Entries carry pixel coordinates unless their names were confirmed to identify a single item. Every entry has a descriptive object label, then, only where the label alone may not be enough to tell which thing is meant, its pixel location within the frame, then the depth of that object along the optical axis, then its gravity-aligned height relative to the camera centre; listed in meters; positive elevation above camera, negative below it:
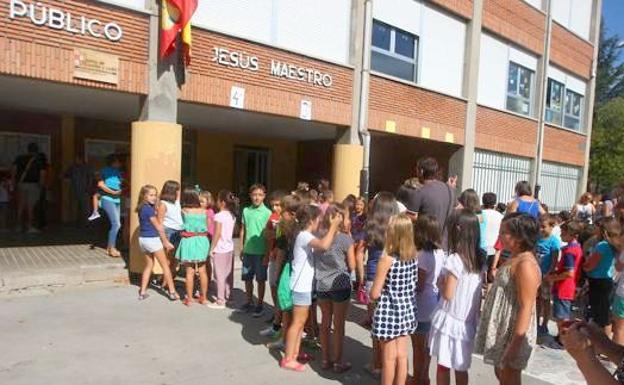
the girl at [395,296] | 3.61 -0.94
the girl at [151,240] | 6.35 -1.06
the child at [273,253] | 5.18 -0.98
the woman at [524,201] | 7.08 -0.38
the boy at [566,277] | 5.39 -1.10
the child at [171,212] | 6.43 -0.71
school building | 6.78 +1.36
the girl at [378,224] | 4.47 -0.52
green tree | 27.73 +1.94
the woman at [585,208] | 10.95 -0.67
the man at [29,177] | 9.17 -0.48
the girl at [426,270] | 3.91 -0.78
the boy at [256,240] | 5.86 -0.93
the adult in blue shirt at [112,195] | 7.94 -0.65
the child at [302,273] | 4.34 -0.96
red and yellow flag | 6.94 +1.94
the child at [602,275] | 5.22 -1.03
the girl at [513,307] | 3.06 -0.85
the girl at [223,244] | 6.08 -1.03
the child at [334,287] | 4.35 -1.06
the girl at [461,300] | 3.45 -0.89
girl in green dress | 6.21 -1.02
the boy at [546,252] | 5.62 -0.87
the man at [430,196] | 5.32 -0.27
